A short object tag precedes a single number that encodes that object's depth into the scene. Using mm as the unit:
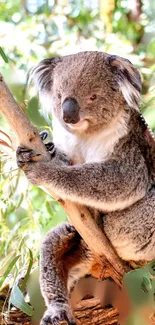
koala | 2377
